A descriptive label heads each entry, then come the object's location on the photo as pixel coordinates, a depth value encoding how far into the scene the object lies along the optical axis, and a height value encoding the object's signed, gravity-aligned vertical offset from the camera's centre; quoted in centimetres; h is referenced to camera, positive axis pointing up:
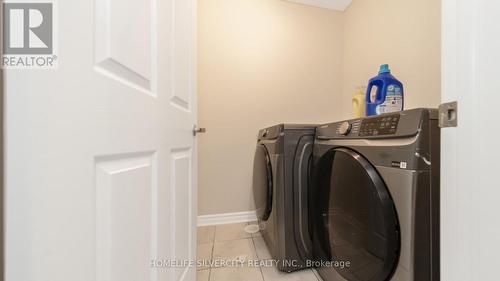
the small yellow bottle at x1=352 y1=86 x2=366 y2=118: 149 +27
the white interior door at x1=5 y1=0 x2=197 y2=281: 28 -2
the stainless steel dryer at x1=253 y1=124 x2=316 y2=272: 115 -32
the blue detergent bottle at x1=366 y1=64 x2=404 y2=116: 116 +27
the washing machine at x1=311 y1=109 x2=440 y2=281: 58 -20
